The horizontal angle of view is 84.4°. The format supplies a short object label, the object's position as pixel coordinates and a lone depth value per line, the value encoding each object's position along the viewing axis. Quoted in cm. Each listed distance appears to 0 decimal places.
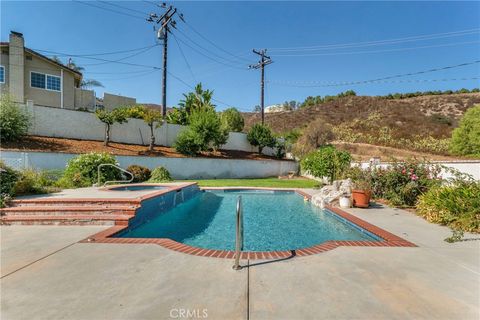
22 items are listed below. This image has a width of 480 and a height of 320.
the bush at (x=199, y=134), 1959
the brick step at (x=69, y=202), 655
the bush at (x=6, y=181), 680
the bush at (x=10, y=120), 1319
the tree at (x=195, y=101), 2527
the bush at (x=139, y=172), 1412
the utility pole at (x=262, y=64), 2584
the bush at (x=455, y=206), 575
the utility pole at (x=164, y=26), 2023
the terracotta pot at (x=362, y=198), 840
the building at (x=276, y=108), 6388
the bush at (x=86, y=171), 1075
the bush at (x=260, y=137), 2477
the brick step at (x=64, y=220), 582
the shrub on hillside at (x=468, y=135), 2240
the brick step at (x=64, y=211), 617
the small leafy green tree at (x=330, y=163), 1375
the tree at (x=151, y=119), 1834
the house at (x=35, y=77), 2019
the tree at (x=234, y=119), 2928
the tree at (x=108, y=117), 1675
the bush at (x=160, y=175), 1456
